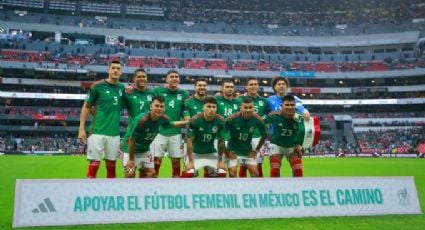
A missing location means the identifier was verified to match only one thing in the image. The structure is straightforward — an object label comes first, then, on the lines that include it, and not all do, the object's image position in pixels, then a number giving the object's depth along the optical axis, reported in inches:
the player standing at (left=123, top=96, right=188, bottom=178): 323.0
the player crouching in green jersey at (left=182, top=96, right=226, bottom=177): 339.6
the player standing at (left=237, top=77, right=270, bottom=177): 402.6
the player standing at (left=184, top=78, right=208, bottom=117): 389.1
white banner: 246.7
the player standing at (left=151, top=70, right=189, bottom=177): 390.9
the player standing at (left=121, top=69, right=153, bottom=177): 365.4
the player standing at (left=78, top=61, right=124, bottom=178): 333.4
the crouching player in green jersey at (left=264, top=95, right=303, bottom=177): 353.7
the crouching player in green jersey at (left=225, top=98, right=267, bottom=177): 355.3
